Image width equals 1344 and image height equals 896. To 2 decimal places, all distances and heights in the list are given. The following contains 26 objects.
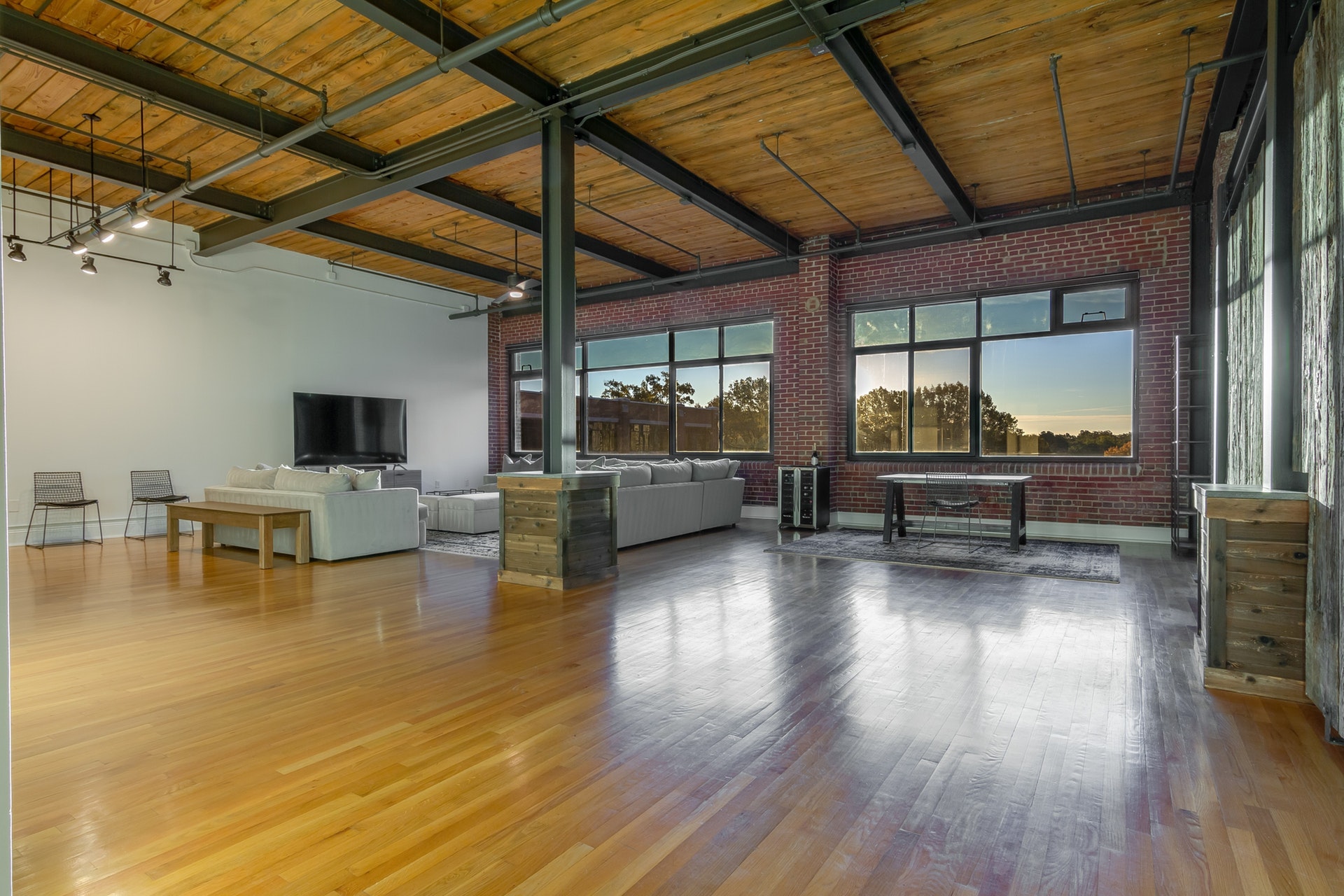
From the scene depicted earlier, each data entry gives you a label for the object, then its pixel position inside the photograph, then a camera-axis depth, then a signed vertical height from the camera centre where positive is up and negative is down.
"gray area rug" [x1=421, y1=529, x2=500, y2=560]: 6.92 -1.04
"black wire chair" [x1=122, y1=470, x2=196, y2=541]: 8.12 -0.49
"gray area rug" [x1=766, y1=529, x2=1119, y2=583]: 5.82 -1.06
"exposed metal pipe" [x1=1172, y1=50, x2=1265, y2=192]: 4.35 +2.40
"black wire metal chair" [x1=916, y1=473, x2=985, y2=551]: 6.86 -0.58
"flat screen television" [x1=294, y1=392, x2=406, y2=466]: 9.88 +0.25
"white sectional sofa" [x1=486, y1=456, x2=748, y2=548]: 7.21 -0.67
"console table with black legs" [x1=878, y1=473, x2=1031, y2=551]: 6.63 -0.61
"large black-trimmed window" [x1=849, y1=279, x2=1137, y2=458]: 7.69 +0.82
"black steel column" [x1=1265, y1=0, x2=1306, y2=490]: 3.18 +0.82
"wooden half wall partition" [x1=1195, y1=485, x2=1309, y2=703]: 2.97 -0.65
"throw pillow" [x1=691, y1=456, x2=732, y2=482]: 8.49 -0.32
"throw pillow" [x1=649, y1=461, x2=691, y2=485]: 7.80 -0.32
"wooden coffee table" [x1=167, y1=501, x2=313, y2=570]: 6.02 -0.64
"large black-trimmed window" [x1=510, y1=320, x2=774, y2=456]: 10.34 +0.85
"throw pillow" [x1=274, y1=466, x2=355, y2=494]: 6.44 -0.33
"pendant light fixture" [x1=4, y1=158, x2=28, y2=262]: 6.66 +2.10
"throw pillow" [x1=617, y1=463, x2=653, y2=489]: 7.25 -0.32
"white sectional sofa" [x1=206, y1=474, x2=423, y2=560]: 6.34 -0.70
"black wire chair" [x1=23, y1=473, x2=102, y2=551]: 7.43 -0.48
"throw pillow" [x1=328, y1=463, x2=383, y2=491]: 6.70 -0.32
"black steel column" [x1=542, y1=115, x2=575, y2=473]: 5.46 +1.16
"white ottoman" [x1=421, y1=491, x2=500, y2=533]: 8.16 -0.79
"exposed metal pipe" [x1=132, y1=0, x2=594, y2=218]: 3.98 +2.43
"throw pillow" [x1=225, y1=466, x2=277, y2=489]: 7.03 -0.32
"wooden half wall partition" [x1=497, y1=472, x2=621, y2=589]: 5.30 -0.66
